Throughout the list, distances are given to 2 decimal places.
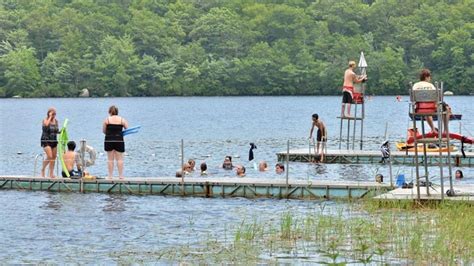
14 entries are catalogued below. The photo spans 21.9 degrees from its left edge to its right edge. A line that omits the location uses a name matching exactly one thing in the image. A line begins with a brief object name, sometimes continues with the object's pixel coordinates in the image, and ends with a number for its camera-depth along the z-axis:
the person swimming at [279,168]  40.28
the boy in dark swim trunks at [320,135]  43.67
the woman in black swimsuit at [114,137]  33.22
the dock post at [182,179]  33.03
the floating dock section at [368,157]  43.84
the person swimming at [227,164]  43.50
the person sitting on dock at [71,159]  34.38
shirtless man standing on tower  45.56
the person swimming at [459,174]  38.34
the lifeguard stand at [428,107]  25.62
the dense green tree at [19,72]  161.25
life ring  34.33
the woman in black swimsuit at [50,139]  34.59
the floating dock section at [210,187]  31.27
